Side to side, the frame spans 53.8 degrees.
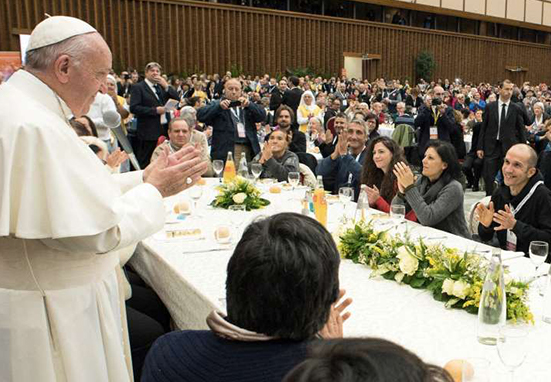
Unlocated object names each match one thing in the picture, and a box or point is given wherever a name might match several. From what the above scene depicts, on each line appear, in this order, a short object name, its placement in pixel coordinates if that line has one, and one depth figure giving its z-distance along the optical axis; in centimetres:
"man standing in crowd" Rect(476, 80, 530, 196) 714
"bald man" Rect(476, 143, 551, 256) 298
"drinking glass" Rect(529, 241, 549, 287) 214
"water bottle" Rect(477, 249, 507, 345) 166
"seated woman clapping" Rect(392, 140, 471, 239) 306
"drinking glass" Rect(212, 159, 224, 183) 430
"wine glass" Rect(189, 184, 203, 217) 342
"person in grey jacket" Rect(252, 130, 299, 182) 475
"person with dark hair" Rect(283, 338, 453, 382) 63
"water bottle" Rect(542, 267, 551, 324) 183
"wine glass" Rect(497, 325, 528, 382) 141
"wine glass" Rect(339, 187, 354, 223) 342
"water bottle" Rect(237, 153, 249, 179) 423
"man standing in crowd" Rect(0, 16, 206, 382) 162
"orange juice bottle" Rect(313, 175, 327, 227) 293
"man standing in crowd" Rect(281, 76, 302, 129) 1012
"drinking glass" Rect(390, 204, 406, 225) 283
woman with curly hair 363
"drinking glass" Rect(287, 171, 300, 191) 406
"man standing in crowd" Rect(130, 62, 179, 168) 713
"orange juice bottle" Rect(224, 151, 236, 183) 429
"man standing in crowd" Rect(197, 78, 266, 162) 656
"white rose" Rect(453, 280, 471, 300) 189
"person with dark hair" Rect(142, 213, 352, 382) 116
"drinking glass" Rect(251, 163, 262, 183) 413
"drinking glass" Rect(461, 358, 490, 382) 120
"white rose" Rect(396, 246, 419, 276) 213
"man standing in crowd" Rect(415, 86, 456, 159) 794
